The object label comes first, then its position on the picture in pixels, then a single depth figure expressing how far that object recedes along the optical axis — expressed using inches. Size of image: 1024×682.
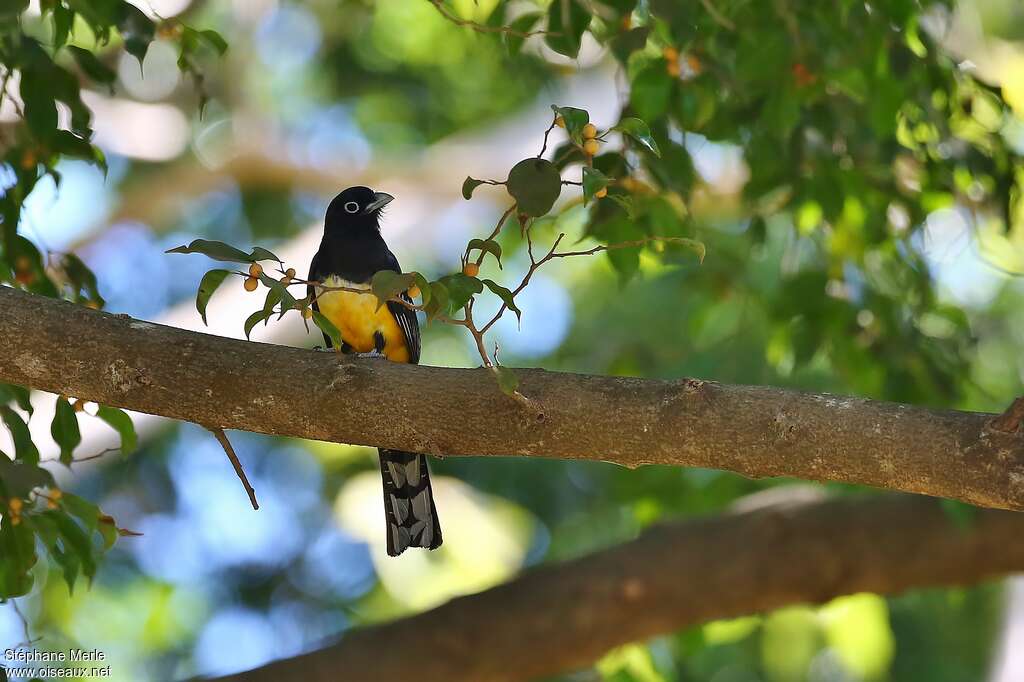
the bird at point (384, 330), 353.1
